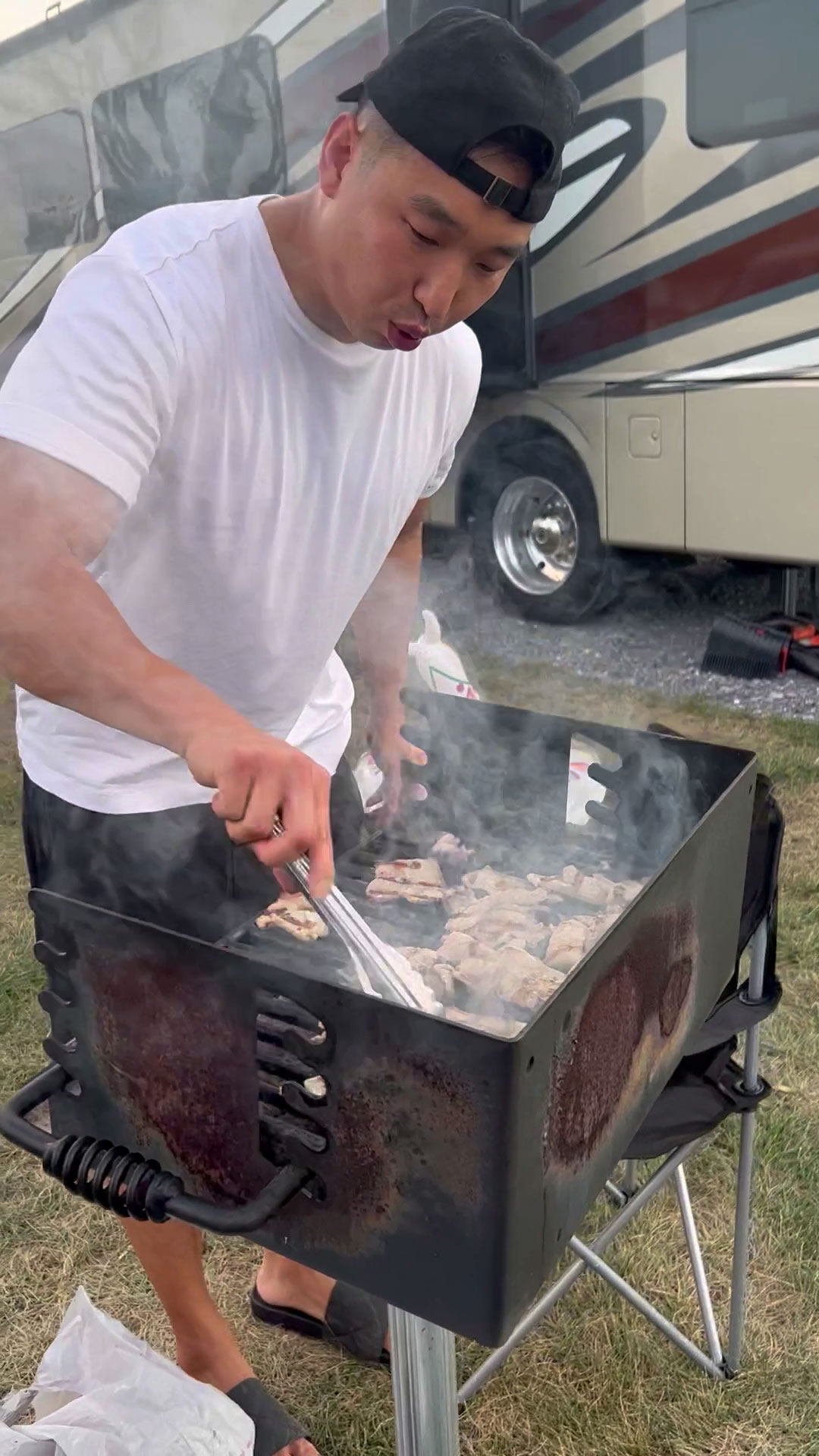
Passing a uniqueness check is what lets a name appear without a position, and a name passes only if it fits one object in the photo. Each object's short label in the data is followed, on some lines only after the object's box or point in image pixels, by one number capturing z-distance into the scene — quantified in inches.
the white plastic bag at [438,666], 137.3
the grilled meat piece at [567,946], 61.1
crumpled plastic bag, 60.7
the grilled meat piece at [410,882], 69.9
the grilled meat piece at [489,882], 72.0
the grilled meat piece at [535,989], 57.7
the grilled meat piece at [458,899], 69.8
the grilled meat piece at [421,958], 61.4
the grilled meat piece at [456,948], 62.6
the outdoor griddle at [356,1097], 42.7
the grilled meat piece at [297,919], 62.7
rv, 187.9
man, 48.5
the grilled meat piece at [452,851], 77.0
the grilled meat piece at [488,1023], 56.8
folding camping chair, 75.5
